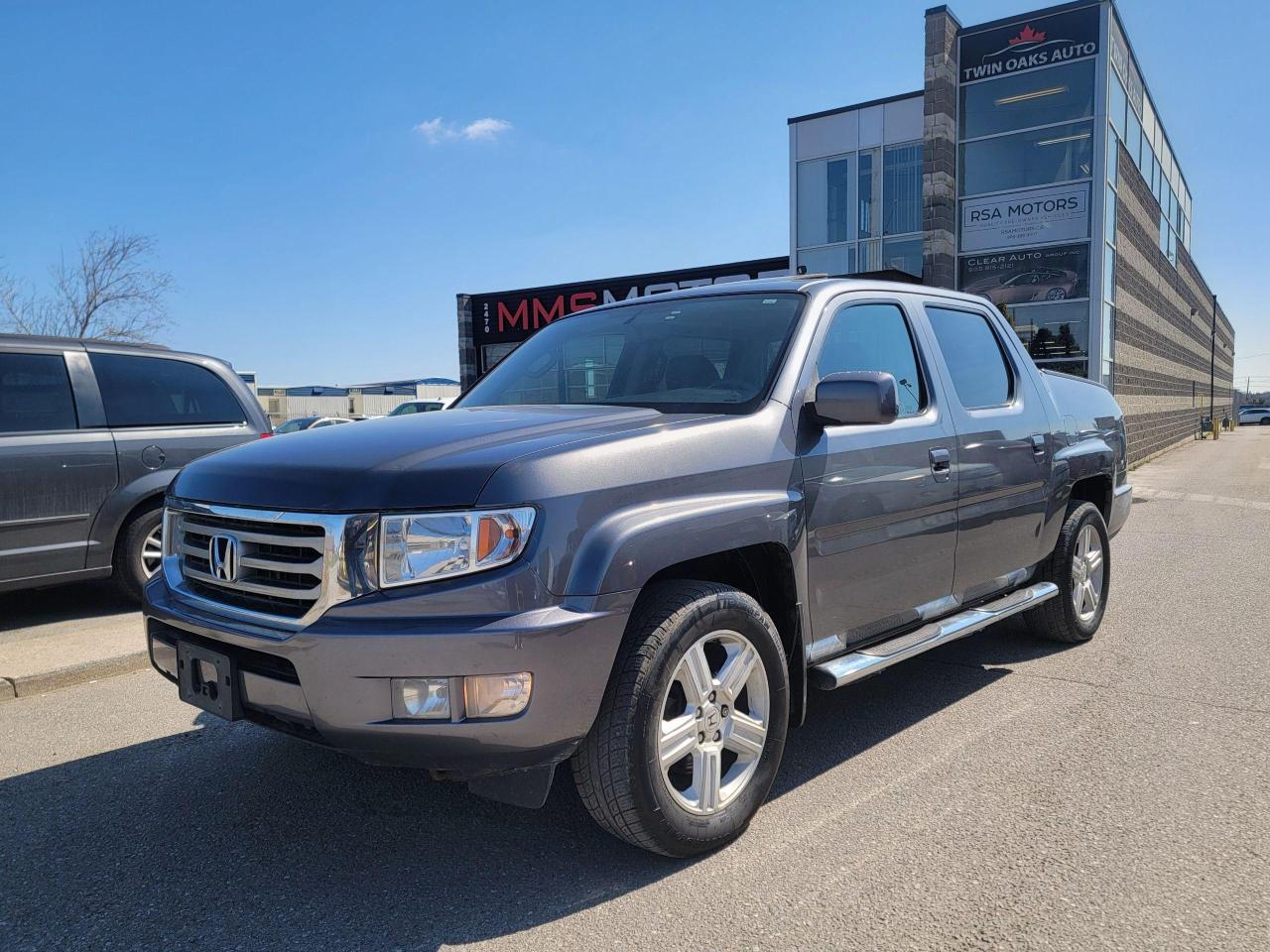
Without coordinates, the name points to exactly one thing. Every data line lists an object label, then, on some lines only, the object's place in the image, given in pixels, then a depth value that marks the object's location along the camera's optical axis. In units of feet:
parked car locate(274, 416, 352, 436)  85.38
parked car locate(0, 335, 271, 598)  18.72
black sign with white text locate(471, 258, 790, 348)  67.72
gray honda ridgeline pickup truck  8.14
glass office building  60.70
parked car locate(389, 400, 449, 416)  84.02
